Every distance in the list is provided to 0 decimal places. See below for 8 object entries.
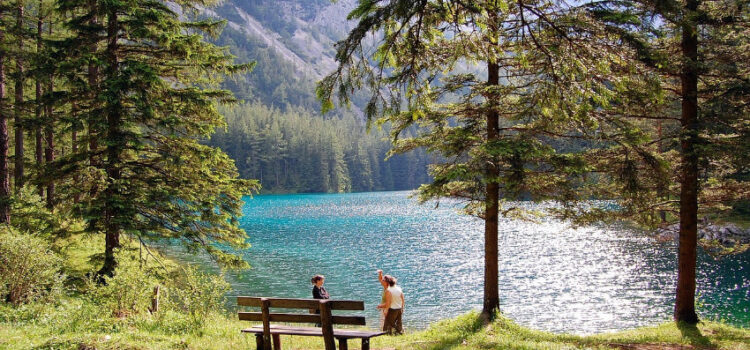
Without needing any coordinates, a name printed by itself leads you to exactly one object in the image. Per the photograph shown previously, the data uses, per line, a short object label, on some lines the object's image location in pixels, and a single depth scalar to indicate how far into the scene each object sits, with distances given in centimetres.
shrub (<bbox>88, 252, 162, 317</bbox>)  898
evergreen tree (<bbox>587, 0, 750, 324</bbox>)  1054
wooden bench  671
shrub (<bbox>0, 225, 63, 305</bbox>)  982
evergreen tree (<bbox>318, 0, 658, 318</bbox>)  598
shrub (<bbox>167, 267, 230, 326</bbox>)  909
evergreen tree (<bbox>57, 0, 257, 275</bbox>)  1162
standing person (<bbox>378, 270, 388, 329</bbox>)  1075
